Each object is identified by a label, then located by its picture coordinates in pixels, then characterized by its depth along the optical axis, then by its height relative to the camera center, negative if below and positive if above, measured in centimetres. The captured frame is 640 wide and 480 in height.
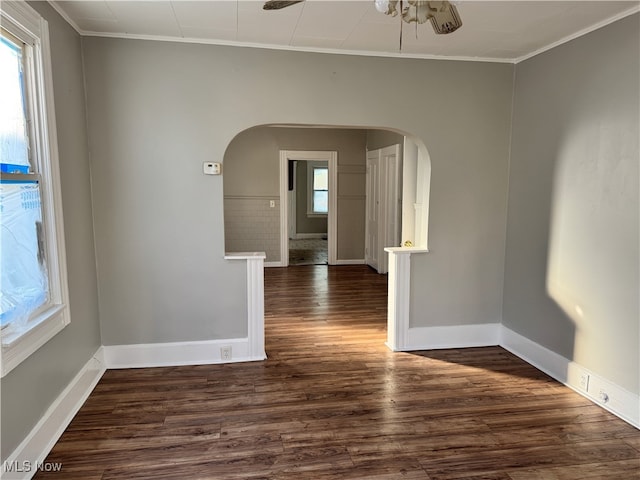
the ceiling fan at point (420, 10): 153 +67
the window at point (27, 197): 204 -3
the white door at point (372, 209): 714 -32
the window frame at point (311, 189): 1177 +4
